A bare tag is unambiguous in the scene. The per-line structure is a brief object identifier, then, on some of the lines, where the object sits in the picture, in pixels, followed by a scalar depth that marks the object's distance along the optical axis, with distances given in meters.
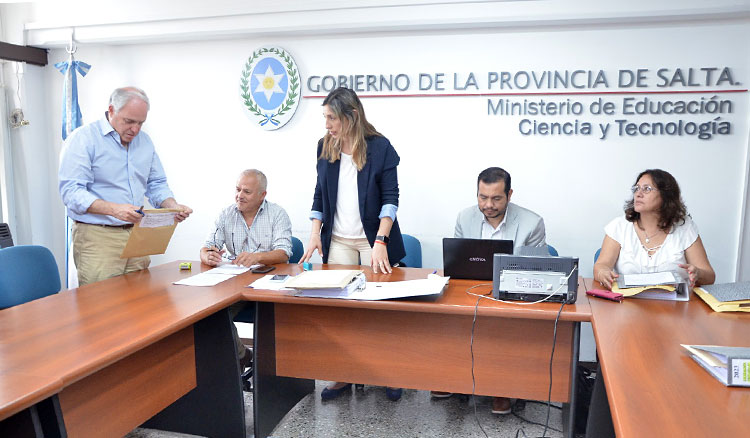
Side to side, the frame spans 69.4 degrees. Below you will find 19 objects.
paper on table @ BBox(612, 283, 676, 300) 2.24
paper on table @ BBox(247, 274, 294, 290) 2.44
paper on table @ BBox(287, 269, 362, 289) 2.24
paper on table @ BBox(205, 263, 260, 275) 2.79
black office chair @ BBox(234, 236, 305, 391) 3.10
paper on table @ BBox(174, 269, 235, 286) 2.53
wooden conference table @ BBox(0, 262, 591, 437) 1.81
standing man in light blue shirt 2.73
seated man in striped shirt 3.10
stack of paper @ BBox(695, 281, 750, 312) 2.07
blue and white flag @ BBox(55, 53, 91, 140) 4.44
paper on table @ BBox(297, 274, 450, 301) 2.20
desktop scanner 2.15
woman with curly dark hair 2.61
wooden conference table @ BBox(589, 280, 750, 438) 1.17
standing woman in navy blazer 2.84
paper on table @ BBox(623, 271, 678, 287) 2.23
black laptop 2.45
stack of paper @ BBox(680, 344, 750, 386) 1.35
